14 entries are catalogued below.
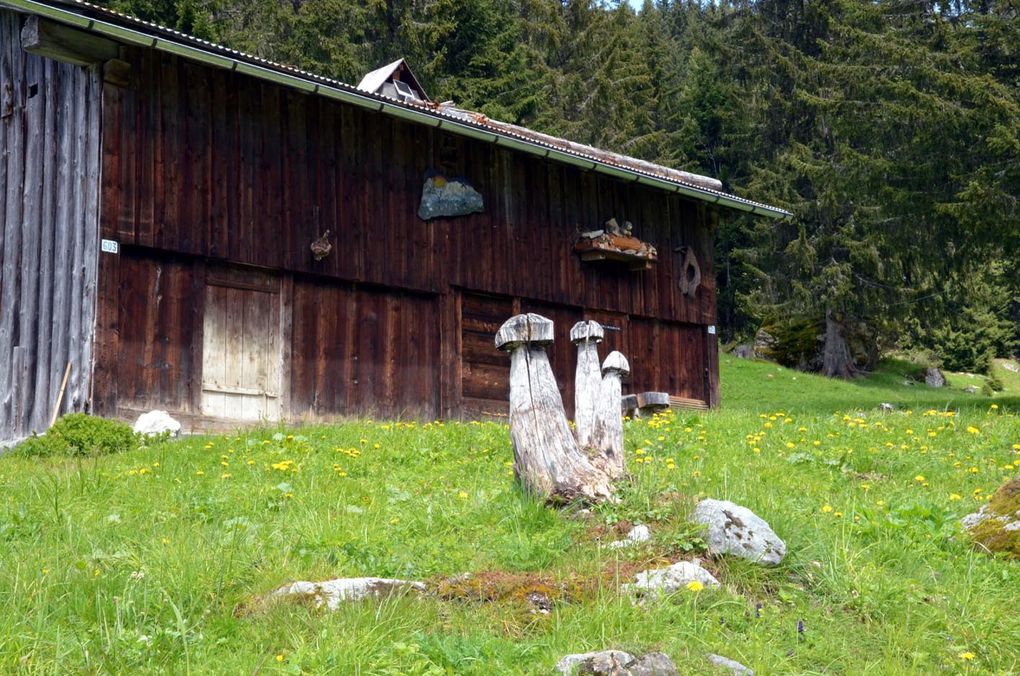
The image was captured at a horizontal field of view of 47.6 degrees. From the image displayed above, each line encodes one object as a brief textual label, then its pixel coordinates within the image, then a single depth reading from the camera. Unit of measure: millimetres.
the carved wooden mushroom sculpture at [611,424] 7984
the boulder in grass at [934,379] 37562
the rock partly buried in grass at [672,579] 6285
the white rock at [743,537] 6617
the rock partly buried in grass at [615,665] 5309
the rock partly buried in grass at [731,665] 5504
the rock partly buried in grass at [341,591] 5969
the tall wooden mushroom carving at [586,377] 8211
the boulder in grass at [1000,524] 7164
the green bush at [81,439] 12656
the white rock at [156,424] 13992
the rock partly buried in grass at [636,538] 6829
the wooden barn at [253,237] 14703
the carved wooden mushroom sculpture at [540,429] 7590
